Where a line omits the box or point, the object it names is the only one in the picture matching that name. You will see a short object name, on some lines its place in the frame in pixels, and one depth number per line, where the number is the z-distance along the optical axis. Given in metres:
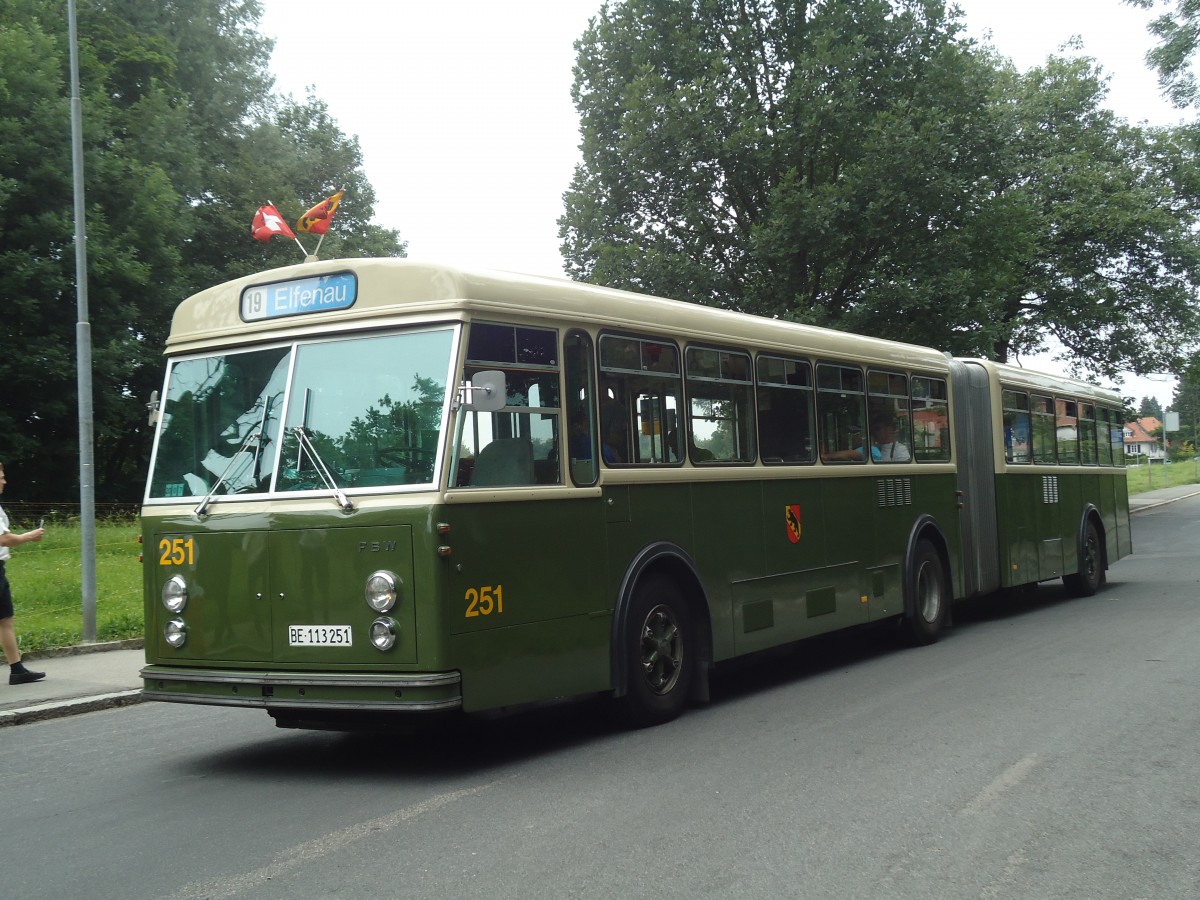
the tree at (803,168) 25.62
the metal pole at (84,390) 13.33
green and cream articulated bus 7.00
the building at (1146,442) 135.12
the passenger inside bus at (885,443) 12.36
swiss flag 13.27
